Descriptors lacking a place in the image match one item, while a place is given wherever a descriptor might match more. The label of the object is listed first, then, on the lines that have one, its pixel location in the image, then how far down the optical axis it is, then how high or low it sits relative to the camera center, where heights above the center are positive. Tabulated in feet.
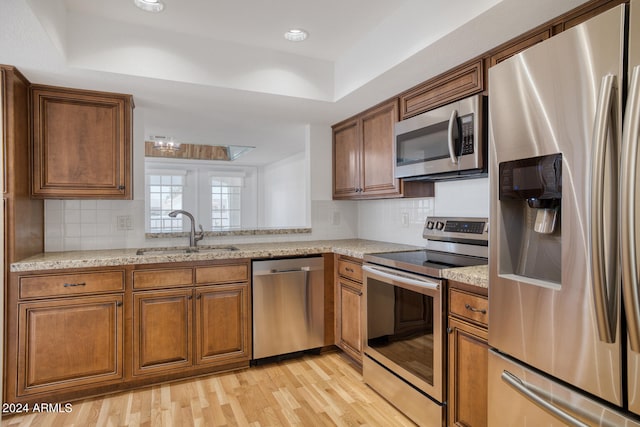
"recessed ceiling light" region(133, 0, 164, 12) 6.63 +3.81
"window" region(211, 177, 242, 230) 21.29 +0.59
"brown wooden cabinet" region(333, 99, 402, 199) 9.09 +1.57
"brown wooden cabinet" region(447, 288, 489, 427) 5.33 -2.27
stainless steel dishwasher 9.06 -2.40
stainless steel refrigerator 3.18 -0.19
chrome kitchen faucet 9.75 -0.66
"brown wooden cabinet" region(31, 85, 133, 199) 8.09 +1.59
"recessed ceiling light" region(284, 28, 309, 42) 7.76 +3.82
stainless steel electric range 6.13 -1.95
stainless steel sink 8.91 -0.99
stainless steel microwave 6.42 +1.34
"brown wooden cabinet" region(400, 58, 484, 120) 6.65 +2.47
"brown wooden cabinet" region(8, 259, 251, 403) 7.25 -2.49
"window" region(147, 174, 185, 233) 19.58 +0.77
